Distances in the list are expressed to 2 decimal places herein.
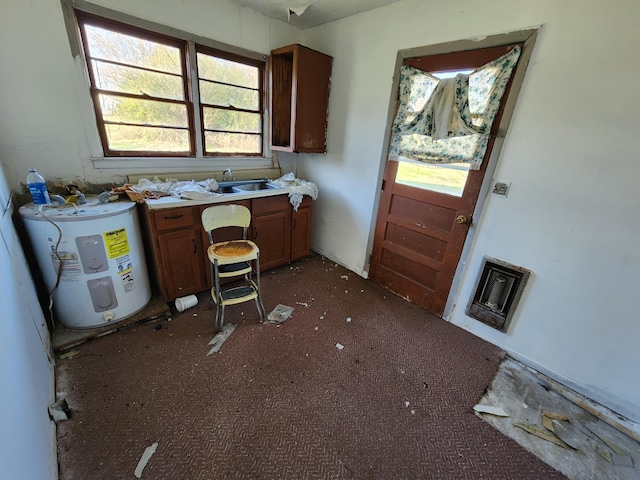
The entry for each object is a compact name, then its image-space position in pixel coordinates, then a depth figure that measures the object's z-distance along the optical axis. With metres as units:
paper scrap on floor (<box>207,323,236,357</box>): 1.91
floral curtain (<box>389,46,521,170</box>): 1.81
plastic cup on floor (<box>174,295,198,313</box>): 2.22
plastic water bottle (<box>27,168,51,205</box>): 1.76
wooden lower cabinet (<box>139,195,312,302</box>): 2.09
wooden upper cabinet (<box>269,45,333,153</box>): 2.60
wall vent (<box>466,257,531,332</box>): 1.94
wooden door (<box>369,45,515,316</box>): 2.02
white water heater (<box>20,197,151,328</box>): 1.68
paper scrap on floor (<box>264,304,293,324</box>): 2.21
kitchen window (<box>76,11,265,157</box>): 2.06
